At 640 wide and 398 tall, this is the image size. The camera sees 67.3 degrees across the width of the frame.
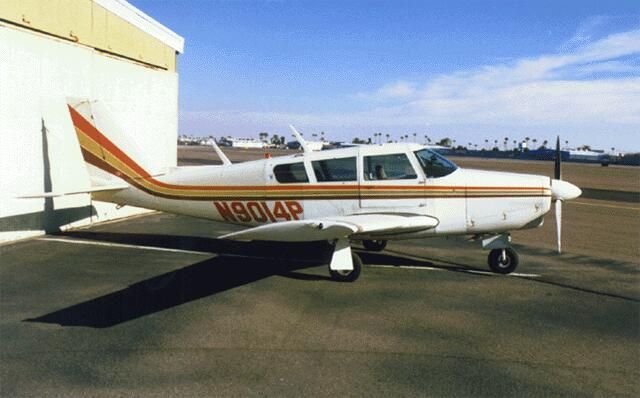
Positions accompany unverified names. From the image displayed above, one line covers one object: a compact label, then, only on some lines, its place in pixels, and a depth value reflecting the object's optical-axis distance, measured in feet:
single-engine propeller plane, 28.66
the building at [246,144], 538.96
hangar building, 37.22
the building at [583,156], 422.41
